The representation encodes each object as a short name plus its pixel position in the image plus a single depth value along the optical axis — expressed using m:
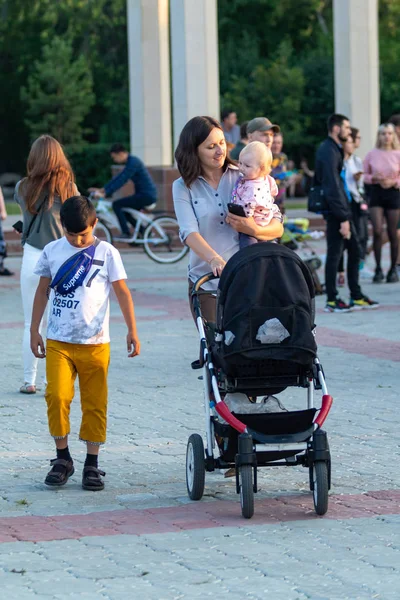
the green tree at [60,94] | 55.53
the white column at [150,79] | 29.08
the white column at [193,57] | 26.08
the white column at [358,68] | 27.55
